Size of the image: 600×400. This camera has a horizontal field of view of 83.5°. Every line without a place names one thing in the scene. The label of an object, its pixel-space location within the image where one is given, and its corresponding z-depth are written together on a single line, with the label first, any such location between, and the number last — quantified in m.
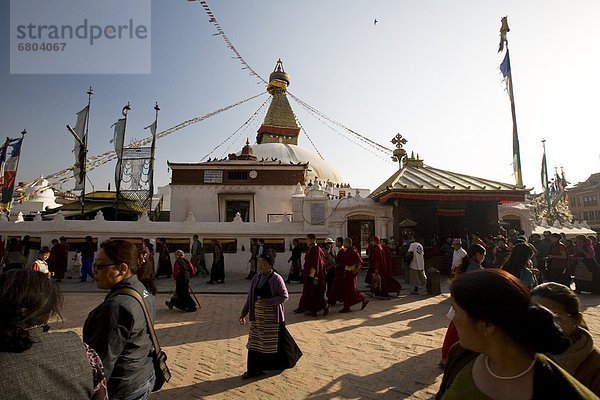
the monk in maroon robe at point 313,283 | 7.87
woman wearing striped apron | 4.61
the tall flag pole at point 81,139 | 17.80
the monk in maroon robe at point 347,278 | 8.16
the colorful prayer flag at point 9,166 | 16.94
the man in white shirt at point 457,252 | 7.69
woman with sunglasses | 2.21
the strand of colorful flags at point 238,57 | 21.29
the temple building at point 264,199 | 15.12
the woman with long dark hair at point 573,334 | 1.92
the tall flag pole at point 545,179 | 26.02
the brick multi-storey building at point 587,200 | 49.56
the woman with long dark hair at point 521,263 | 5.08
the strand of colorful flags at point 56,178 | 23.91
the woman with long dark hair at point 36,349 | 1.33
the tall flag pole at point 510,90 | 15.68
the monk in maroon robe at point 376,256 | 9.43
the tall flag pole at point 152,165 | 17.25
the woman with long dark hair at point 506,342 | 1.22
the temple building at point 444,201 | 13.59
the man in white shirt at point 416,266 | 10.05
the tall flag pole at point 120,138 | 17.36
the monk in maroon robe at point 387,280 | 9.56
